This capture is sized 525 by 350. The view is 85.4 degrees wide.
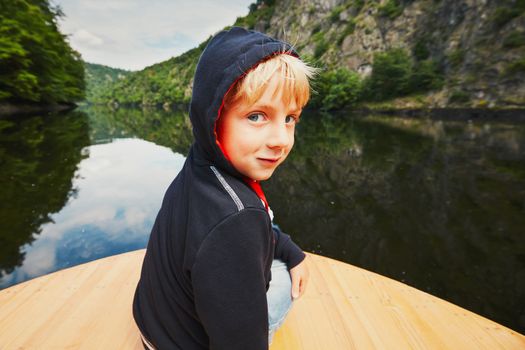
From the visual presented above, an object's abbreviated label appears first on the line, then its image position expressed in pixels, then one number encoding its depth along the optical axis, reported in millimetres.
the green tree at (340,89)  34594
